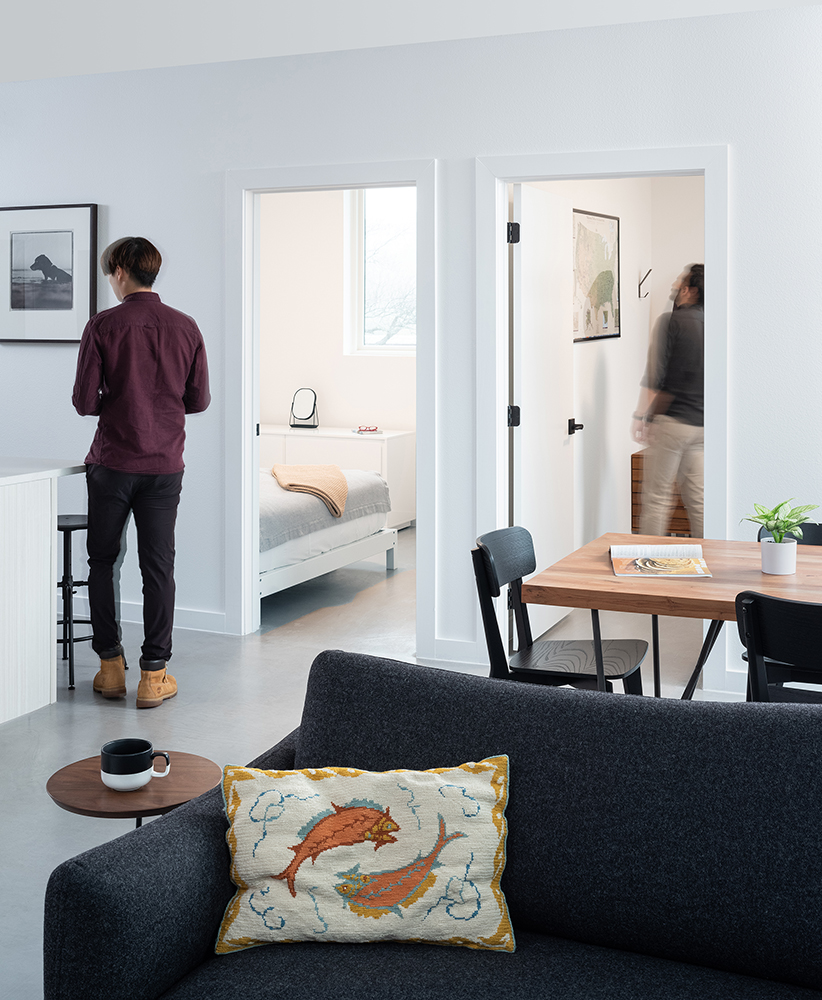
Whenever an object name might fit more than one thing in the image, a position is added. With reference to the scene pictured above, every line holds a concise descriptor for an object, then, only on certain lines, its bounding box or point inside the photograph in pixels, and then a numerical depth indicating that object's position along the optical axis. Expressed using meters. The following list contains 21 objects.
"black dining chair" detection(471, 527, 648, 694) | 2.84
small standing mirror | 8.21
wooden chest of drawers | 6.30
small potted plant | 2.71
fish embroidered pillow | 1.50
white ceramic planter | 2.71
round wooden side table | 1.86
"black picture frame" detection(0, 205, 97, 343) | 5.05
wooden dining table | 2.46
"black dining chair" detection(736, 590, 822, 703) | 2.13
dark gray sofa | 1.39
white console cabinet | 7.42
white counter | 3.55
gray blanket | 5.22
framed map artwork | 5.17
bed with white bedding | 5.21
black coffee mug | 1.92
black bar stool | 4.05
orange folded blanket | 5.72
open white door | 4.37
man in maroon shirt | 3.69
